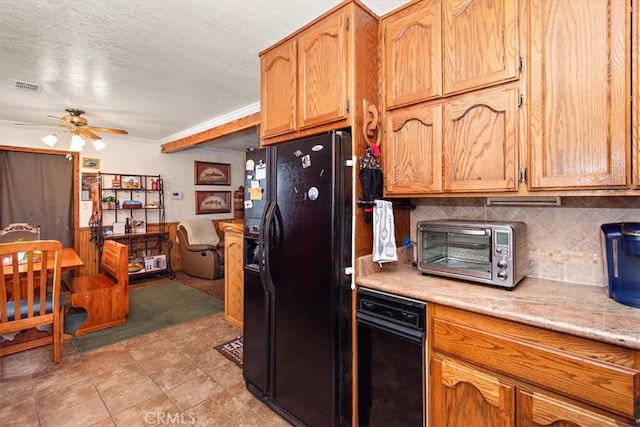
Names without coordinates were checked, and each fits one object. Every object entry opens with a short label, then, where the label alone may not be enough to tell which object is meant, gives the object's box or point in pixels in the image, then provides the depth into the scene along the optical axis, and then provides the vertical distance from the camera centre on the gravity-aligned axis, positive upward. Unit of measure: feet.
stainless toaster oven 4.75 -0.67
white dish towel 5.67 -0.42
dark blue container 4.01 -0.69
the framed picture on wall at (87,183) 16.26 +1.69
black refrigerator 5.37 -1.22
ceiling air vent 9.39 +4.07
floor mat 8.66 -4.14
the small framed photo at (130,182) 17.25 +1.87
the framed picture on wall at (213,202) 20.72 +0.83
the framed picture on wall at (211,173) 20.47 +2.82
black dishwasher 4.81 -2.49
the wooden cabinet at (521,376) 3.35 -2.06
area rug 10.00 -3.99
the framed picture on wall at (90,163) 16.25 +2.78
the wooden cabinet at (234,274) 10.31 -2.14
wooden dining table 8.48 -1.55
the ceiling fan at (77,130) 11.30 +3.24
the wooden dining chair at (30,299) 7.82 -2.36
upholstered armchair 17.12 -2.08
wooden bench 10.34 -2.82
